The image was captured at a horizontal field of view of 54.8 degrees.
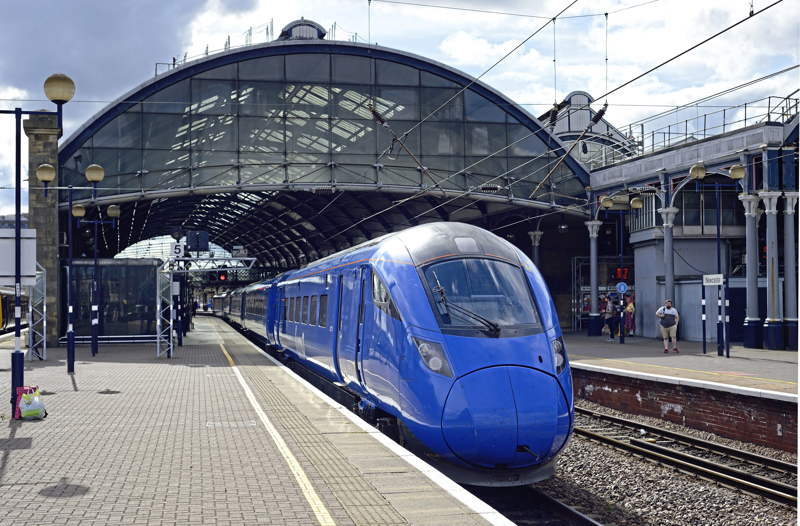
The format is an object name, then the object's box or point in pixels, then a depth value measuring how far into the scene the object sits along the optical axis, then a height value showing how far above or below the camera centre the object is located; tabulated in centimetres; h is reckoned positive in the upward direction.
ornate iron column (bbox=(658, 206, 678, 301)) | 2805 +125
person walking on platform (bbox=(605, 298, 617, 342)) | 3025 -133
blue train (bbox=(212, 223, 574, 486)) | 862 -80
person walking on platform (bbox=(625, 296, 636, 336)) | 3212 -128
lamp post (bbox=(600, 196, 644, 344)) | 2641 +301
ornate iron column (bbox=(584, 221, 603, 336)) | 3250 -14
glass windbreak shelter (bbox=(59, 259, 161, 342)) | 2970 -25
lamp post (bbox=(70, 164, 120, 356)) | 1984 +292
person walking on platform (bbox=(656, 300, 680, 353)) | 2344 -110
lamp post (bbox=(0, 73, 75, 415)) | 1223 +163
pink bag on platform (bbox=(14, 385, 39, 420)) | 1196 -155
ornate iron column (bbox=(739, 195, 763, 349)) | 2436 +36
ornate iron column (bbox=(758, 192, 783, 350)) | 2398 +4
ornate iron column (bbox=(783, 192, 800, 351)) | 2386 +12
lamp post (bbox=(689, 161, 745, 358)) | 2178 +318
